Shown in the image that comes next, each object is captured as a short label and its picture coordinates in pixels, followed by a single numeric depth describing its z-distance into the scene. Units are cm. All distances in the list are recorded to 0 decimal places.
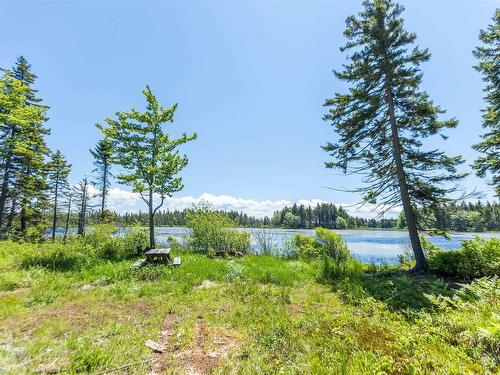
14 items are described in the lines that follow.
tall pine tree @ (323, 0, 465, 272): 944
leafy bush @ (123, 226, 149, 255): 1294
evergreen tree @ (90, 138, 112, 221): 2658
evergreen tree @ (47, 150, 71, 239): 2767
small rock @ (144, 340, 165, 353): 361
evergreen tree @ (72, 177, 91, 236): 3334
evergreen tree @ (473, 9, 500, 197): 1126
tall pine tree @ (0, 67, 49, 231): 1225
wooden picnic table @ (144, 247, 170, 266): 989
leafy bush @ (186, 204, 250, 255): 1523
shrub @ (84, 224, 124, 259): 1159
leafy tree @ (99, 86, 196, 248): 1301
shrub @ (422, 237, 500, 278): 751
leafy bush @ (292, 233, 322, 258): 1372
